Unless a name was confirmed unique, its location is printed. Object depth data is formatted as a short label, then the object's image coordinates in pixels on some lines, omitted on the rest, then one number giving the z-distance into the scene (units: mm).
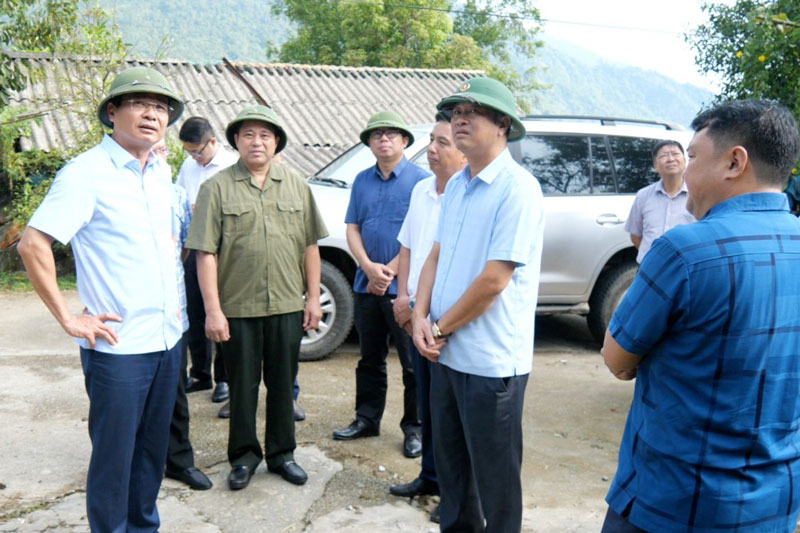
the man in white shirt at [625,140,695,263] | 5113
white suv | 6398
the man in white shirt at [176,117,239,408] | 5488
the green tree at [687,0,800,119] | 5453
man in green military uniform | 3939
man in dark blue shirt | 4645
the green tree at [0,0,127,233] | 9484
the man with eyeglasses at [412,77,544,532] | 2852
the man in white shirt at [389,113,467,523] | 4031
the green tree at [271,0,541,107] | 25484
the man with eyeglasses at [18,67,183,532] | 2938
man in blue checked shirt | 1857
